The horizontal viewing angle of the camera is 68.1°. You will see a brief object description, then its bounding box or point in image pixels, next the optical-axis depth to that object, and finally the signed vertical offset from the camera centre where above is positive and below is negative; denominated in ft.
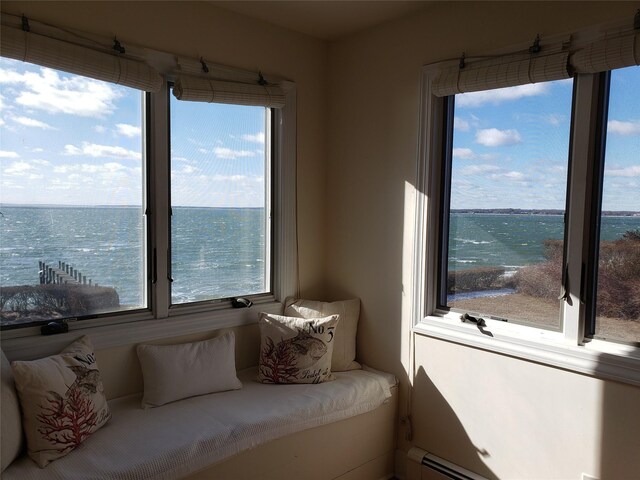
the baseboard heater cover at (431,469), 7.91 -4.35
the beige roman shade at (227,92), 7.93 +2.11
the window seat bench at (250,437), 5.85 -3.12
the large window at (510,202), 7.26 +0.22
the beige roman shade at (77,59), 6.29 +2.12
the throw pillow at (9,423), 5.57 -2.61
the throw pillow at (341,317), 9.25 -2.10
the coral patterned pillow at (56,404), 5.82 -2.52
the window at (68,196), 6.73 +0.17
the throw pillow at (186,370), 7.46 -2.62
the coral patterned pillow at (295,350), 8.49 -2.50
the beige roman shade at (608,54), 6.06 +2.16
